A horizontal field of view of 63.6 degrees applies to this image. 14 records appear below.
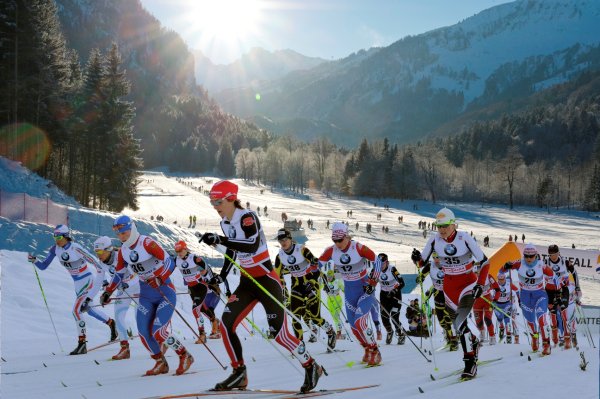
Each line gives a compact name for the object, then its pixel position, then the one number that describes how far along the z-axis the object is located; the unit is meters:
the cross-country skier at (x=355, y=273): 8.71
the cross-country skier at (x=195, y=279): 12.70
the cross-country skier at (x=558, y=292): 11.84
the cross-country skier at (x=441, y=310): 10.70
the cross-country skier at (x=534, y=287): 11.53
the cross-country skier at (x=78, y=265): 10.79
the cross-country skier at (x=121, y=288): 9.83
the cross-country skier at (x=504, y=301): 14.28
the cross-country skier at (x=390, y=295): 12.60
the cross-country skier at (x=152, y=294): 7.73
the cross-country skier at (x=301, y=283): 10.88
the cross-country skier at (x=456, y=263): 7.40
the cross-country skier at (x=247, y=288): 6.11
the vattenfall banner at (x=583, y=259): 26.17
